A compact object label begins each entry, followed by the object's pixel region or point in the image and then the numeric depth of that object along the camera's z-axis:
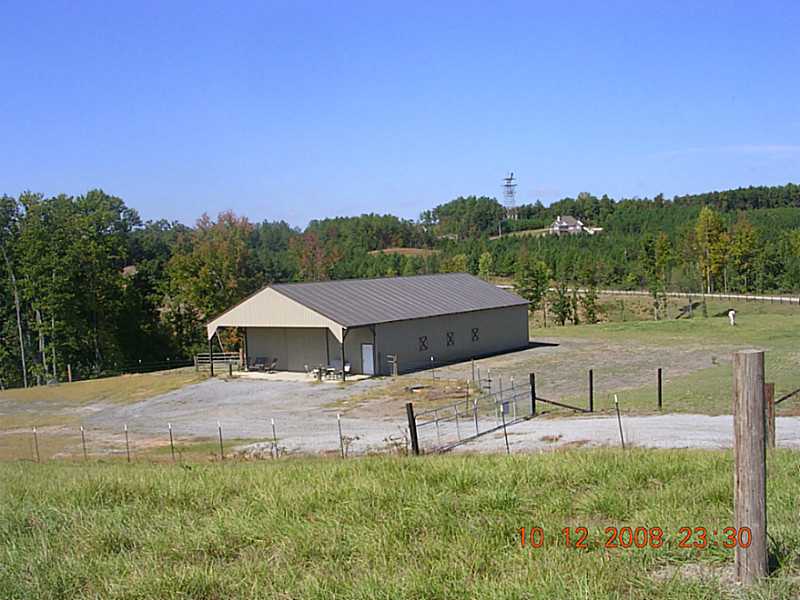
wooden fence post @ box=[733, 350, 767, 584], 4.76
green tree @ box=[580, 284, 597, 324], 63.09
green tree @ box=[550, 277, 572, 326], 63.31
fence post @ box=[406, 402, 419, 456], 15.83
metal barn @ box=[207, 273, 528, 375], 36.69
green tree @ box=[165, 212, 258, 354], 57.56
